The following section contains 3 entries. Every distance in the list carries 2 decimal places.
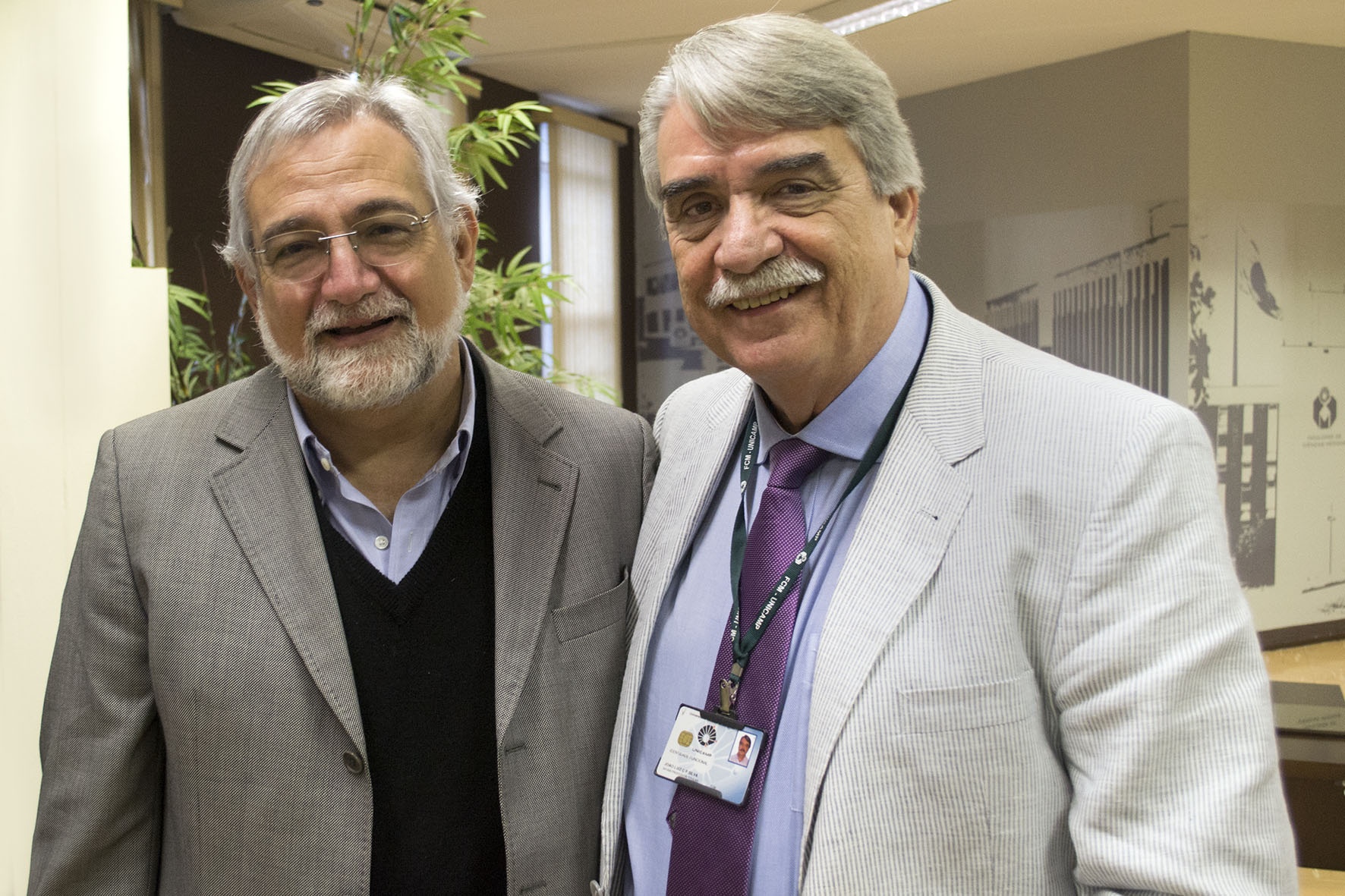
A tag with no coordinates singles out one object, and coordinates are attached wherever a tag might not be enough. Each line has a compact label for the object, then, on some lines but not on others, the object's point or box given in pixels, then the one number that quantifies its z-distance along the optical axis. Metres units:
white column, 2.22
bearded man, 1.44
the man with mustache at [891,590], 1.06
